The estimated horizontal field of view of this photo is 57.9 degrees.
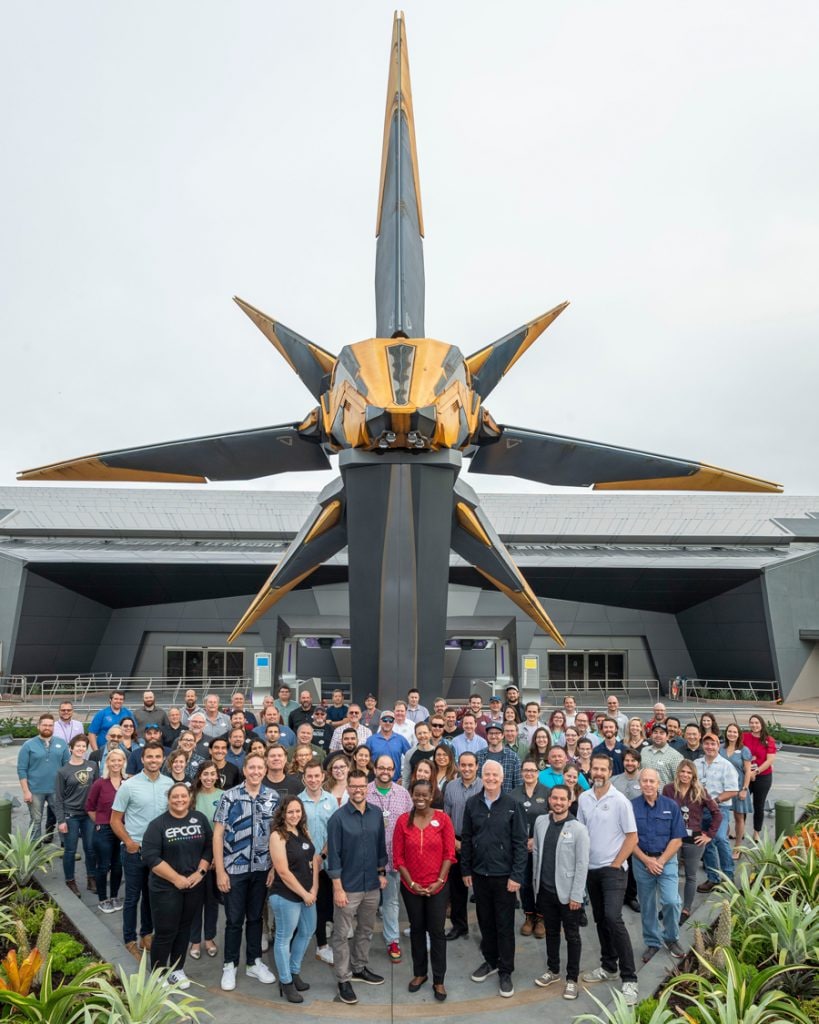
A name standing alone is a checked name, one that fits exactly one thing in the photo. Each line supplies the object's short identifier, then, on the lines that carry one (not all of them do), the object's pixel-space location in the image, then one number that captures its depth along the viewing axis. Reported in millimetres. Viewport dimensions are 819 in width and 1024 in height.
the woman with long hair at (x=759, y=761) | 8969
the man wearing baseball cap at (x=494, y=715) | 9294
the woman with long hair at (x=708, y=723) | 8406
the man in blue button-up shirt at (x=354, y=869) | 5207
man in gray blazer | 5215
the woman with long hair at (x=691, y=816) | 6422
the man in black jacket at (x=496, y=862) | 5250
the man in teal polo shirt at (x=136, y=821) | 5656
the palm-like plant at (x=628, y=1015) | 4078
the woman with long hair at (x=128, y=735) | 7590
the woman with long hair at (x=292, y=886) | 5043
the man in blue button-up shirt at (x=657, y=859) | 5664
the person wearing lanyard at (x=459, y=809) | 5984
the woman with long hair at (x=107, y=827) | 6500
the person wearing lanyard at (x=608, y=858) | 5305
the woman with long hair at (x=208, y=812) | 5688
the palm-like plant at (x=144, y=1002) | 4215
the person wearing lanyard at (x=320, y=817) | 5504
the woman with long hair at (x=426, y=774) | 5398
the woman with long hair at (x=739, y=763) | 8250
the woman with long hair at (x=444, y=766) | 6426
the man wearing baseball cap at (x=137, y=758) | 6824
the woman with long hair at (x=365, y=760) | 6250
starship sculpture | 11336
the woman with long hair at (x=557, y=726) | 8305
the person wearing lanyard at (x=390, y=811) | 5801
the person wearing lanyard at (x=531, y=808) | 5898
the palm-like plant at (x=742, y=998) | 4094
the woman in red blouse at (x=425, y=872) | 5191
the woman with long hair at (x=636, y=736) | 7617
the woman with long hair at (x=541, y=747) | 7047
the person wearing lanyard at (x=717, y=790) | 7148
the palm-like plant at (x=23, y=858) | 6969
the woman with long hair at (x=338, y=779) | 5855
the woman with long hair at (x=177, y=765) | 5871
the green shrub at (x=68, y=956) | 5164
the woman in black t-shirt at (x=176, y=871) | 5055
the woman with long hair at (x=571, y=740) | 7684
